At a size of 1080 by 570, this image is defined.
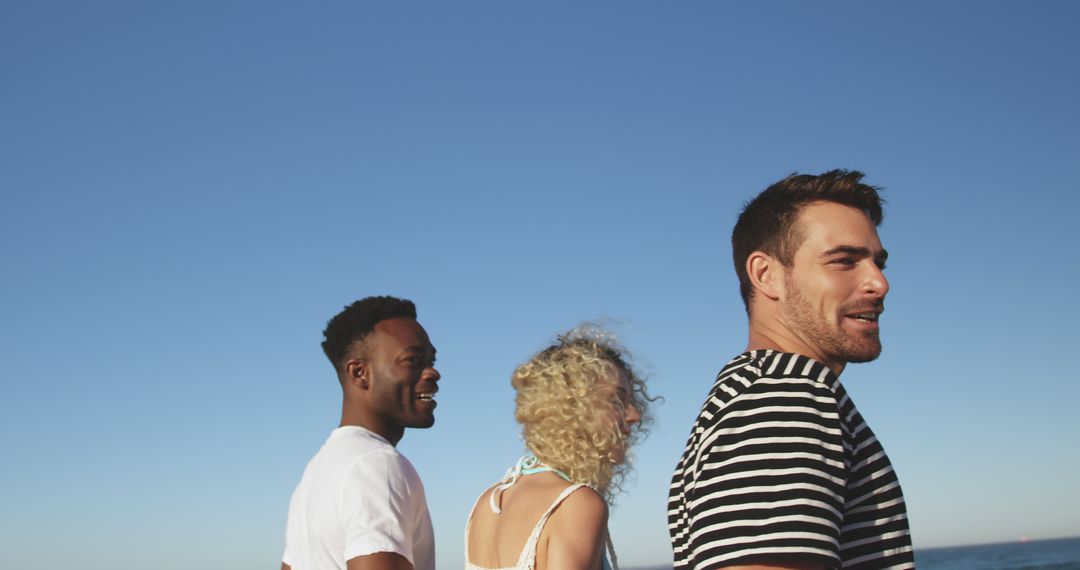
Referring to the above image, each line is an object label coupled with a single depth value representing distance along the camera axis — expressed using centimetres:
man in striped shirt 191
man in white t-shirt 363
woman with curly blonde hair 377
